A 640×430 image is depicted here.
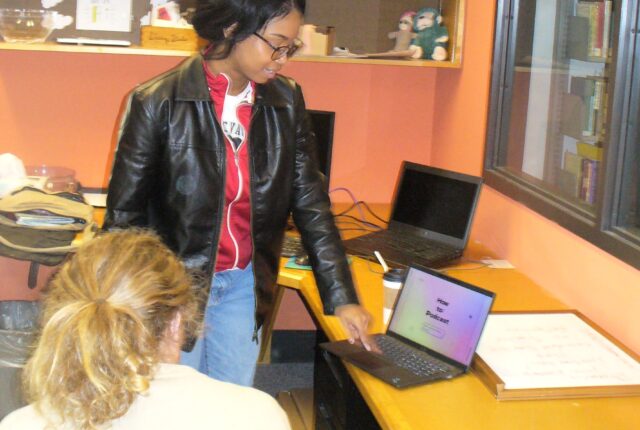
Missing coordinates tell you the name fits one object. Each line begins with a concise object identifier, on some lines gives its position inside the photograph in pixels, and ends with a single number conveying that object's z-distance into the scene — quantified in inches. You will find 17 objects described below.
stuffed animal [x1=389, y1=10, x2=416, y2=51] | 129.9
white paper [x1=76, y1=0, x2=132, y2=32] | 126.0
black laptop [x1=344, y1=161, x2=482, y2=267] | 106.9
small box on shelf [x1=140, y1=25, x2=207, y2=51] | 122.8
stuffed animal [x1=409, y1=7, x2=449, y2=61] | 127.2
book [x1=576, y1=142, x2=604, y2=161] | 107.7
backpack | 107.5
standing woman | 76.4
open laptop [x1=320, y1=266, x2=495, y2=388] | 73.4
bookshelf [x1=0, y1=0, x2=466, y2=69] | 122.2
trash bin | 106.7
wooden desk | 65.1
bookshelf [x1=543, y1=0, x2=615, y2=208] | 99.7
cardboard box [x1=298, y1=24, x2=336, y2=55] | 125.1
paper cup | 91.0
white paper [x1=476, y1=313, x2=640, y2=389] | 72.1
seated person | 46.8
